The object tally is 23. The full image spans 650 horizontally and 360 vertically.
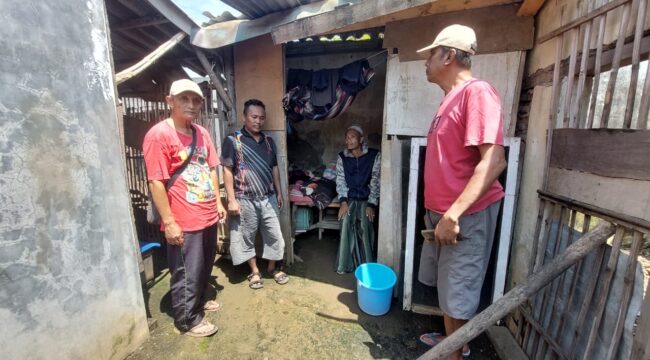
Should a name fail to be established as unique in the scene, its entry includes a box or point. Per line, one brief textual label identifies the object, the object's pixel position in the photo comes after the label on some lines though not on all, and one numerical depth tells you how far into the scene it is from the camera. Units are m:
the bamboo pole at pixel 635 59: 1.40
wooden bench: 4.33
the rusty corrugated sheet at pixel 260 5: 3.00
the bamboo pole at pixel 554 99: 2.05
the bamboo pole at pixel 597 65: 1.67
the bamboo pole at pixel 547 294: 1.95
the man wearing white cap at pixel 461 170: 1.64
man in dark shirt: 3.32
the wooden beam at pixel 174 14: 2.82
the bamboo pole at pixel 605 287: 1.47
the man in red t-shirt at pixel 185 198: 2.32
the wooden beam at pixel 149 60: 2.53
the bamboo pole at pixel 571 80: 1.88
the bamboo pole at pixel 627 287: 1.37
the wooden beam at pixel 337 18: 2.46
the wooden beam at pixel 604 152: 1.37
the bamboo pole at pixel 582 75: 1.78
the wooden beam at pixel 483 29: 2.48
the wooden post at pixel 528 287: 1.48
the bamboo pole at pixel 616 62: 1.51
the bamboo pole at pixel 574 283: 1.72
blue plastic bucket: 2.91
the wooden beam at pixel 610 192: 1.34
